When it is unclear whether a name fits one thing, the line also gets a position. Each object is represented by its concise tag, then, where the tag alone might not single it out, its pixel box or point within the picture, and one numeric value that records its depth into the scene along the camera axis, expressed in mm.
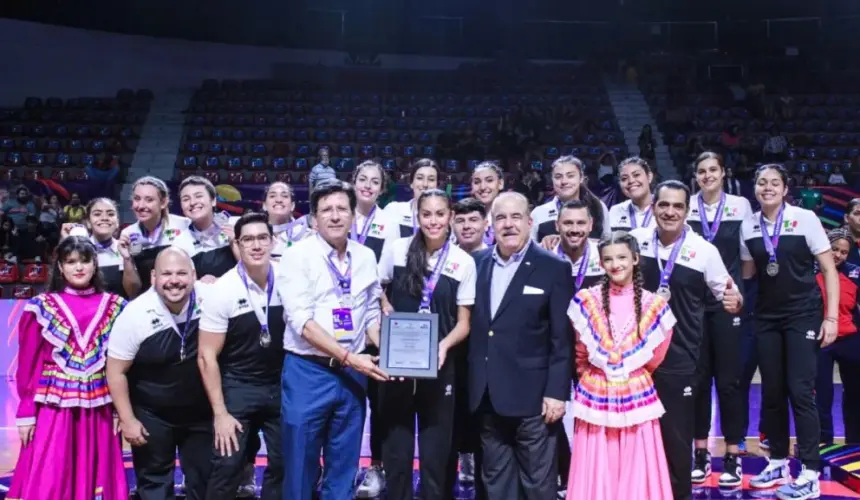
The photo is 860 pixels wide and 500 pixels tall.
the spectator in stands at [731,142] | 13560
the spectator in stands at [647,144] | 13570
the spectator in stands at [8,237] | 10328
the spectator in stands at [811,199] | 10391
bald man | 3742
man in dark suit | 3773
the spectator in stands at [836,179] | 12362
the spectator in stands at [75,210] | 10539
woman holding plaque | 3867
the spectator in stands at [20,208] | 10719
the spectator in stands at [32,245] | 10375
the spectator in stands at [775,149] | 13742
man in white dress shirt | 3629
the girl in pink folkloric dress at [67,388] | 3846
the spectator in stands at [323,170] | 10567
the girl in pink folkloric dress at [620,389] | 3734
